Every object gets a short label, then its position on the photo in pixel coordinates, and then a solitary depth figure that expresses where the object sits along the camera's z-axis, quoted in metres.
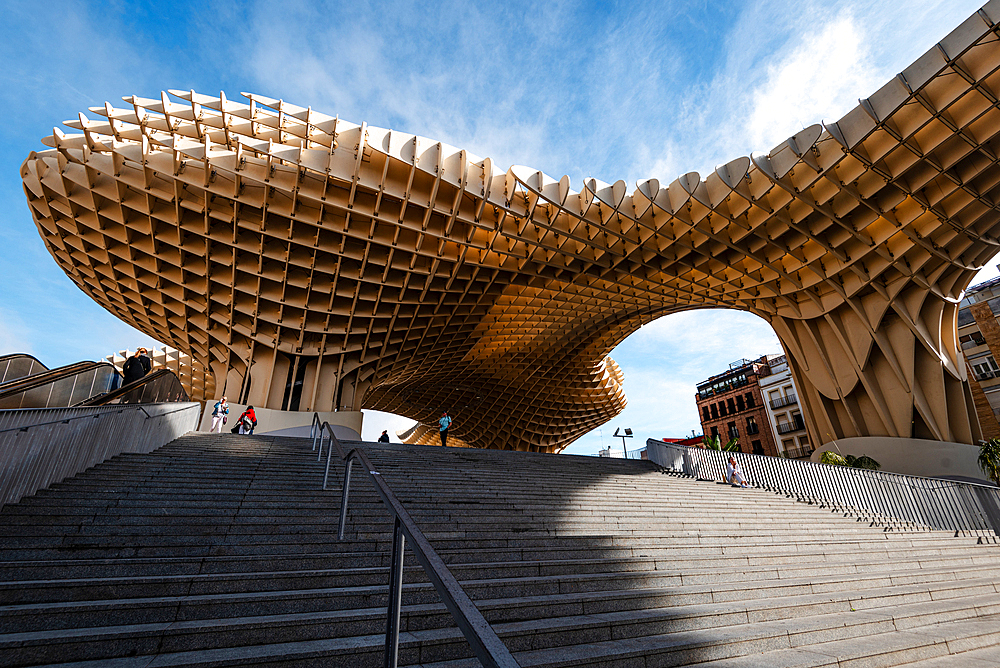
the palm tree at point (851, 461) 18.38
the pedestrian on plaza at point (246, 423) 18.11
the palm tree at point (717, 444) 15.48
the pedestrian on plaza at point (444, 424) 17.85
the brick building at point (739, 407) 49.09
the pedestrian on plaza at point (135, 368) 12.32
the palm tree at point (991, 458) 16.77
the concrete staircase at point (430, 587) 3.23
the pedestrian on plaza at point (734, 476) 13.49
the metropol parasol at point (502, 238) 15.83
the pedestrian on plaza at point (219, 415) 16.23
